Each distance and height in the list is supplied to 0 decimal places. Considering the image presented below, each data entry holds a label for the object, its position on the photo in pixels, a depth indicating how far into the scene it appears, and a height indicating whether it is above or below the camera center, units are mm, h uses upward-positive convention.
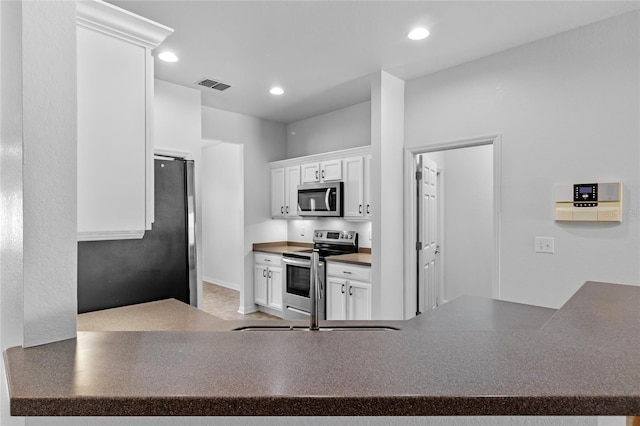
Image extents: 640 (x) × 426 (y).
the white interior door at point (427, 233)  3688 -240
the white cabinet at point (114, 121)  1240 +333
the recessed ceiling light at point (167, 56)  2959 +1288
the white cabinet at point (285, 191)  4871 +270
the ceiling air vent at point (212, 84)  3595 +1293
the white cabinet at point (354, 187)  4078 +267
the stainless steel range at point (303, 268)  4250 -689
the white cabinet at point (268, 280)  4668 -924
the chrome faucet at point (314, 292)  1324 -298
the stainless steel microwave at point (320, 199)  4293 +139
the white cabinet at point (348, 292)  3647 -855
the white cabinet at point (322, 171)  4309 +489
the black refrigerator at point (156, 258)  2699 -384
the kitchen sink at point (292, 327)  1496 -488
